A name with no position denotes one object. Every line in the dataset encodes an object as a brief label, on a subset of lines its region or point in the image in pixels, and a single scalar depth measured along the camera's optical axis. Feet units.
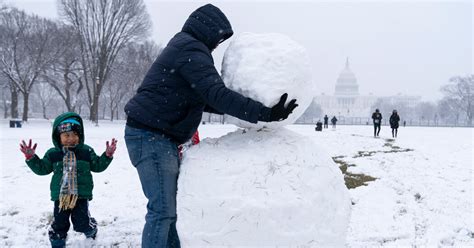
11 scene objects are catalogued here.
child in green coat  12.74
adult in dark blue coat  8.48
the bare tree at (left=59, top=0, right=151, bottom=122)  93.71
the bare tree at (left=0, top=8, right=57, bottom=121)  97.66
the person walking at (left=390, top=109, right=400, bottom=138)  73.55
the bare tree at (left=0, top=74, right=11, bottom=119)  111.43
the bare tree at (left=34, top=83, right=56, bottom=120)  187.68
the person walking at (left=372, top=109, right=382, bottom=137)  72.69
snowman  8.35
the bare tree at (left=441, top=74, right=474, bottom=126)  221.66
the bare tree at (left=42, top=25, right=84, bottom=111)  99.09
